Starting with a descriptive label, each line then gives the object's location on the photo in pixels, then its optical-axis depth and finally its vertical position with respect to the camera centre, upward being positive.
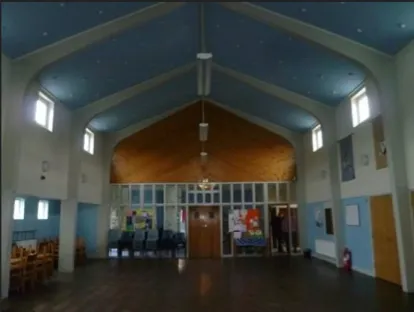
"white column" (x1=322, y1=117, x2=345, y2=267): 10.27 +0.87
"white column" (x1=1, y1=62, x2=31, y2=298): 6.38 +1.71
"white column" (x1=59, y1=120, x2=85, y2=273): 9.91 +0.32
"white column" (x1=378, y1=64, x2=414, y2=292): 6.85 +0.90
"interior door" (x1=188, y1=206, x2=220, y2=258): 13.46 -0.36
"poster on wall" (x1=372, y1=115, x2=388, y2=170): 7.89 +1.59
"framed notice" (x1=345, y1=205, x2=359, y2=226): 9.49 +0.12
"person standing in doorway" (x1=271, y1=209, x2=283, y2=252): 13.73 -0.44
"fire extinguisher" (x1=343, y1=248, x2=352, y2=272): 9.81 -1.04
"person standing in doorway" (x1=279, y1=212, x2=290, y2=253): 13.66 -0.38
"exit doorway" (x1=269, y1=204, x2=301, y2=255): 13.64 -0.38
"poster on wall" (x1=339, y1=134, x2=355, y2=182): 9.71 +1.57
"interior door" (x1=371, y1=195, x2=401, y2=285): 7.72 -0.43
